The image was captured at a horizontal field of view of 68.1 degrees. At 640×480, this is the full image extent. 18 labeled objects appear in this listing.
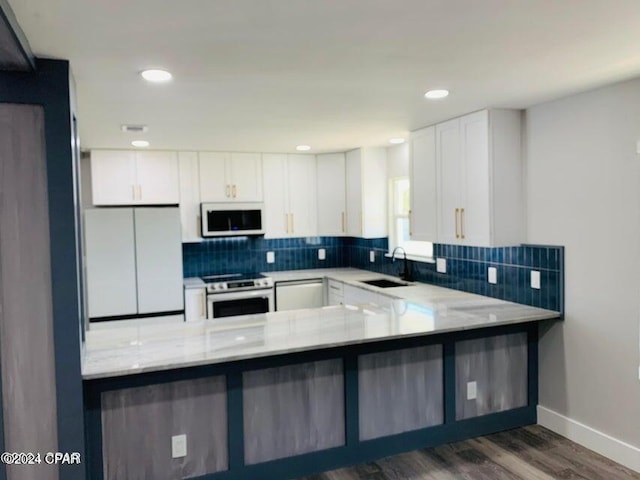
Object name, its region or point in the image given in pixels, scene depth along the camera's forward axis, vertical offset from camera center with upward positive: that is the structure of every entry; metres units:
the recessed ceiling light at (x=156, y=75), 2.30 +0.76
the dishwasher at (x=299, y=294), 5.21 -0.76
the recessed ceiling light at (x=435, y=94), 2.80 +0.77
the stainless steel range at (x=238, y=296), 4.84 -0.72
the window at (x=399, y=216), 5.01 +0.08
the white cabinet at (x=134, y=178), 4.68 +0.52
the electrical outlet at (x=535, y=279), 3.33 -0.42
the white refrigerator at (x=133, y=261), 4.41 -0.30
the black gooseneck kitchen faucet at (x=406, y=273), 4.80 -0.52
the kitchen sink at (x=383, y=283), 4.77 -0.61
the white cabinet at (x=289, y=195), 5.38 +0.35
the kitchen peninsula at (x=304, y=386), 2.48 -0.97
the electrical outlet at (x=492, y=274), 3.68 -0.42
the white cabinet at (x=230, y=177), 5.05 +0.55
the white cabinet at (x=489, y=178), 3.35 +0.31
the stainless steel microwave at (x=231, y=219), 5.01 +0.09
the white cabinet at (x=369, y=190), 5.05 +0.36
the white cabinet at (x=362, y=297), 4.16 -0.68
